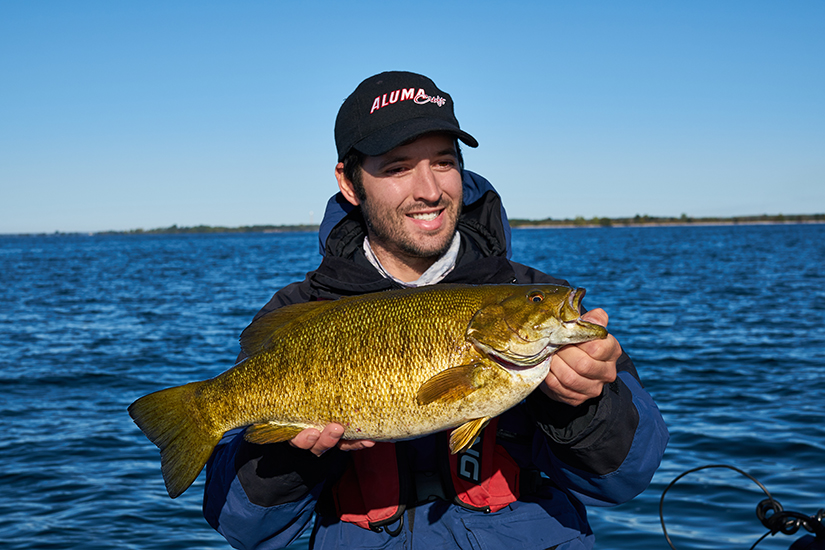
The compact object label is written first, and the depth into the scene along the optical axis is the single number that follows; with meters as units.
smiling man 2.83
